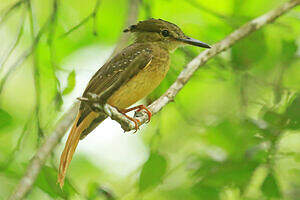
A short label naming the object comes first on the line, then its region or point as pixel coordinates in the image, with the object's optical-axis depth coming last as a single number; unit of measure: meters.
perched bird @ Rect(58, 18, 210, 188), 6.76
